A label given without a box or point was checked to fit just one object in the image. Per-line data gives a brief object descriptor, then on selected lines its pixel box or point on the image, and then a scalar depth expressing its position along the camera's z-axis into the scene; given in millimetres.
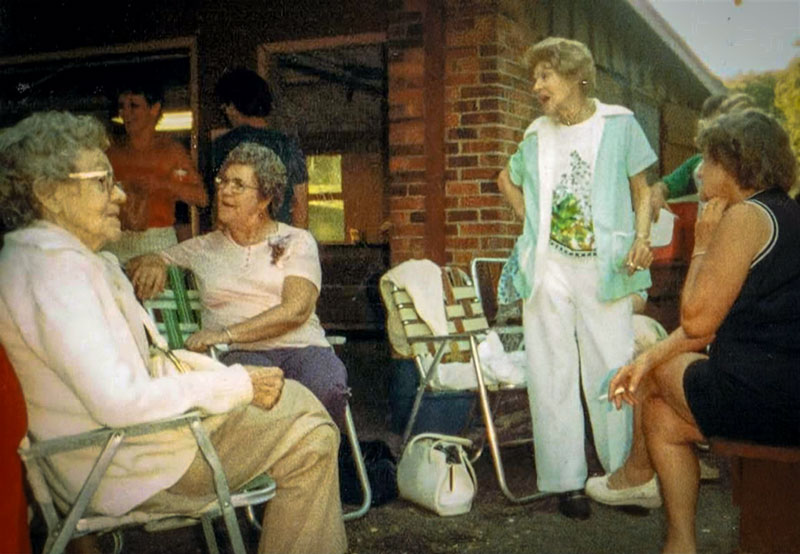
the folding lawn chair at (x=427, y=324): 4617
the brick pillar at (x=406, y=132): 6102
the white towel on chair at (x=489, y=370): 4617
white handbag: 4105
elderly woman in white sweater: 2357
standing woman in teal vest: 4145
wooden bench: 2602
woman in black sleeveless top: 2697
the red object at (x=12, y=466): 2227
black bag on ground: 4277
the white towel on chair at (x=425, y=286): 4695
